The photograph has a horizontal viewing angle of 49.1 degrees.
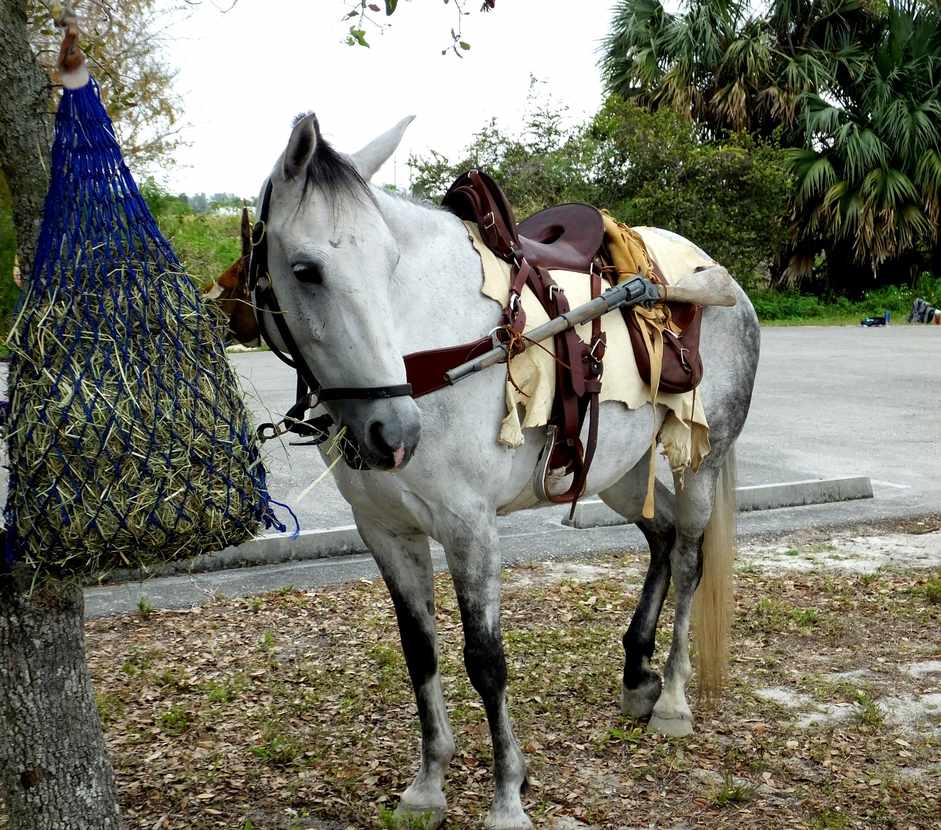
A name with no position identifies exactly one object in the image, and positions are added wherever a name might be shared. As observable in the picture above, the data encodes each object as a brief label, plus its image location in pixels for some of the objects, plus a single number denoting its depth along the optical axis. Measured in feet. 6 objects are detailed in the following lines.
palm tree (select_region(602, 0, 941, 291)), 75.10
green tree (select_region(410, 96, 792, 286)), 72.95
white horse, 8.25
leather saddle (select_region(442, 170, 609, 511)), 10.27
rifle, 9.52
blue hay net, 7.02
